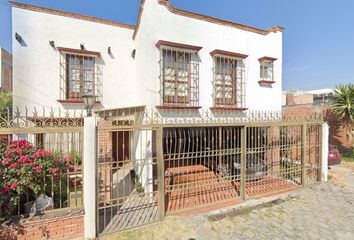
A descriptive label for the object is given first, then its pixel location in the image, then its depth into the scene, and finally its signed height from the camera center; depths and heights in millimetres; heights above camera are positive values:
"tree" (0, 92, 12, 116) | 11414 +999
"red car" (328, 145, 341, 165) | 10232 -1854
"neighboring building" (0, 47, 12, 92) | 15969 +3798
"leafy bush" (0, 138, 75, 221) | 3779 -994
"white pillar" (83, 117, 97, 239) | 4277 -1179
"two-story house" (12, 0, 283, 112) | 7359 +2284
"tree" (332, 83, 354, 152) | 12047 +708
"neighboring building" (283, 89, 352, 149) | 13945 -408
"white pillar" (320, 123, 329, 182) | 7980 -1294
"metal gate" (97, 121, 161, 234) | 4801 -2230
